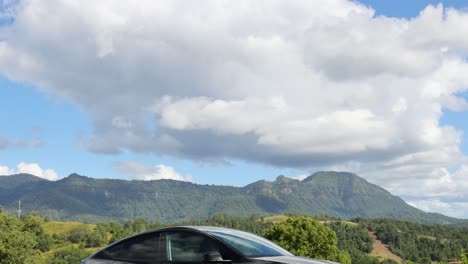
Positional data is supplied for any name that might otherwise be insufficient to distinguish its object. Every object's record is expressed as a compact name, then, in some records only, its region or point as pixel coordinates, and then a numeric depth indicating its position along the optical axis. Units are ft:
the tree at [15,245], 242.52
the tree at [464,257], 98.68
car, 24.66
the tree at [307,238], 259.60
